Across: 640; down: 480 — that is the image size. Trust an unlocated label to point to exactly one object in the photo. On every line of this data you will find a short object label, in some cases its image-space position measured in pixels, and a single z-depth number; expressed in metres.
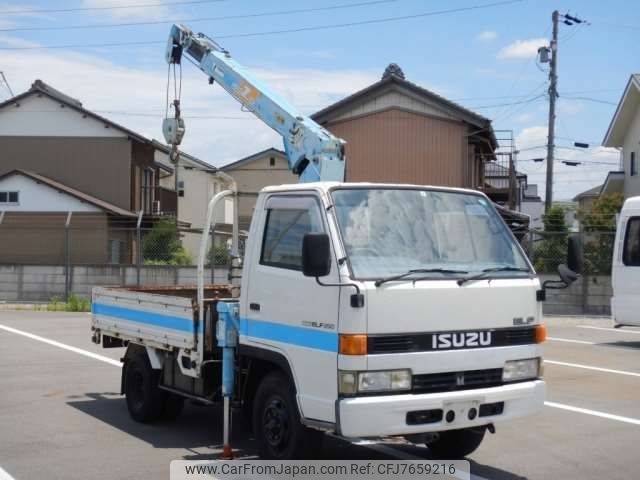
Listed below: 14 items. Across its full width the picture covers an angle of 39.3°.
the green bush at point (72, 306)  24.16
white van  16.59
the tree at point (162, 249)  26.52
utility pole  37.45
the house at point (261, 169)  56.72
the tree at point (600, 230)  22.83
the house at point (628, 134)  34.53
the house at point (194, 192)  54.16
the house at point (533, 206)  54.77
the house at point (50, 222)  31.16
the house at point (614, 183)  36.34
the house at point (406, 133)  33.34
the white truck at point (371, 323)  6.33
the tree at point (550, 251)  23.27
